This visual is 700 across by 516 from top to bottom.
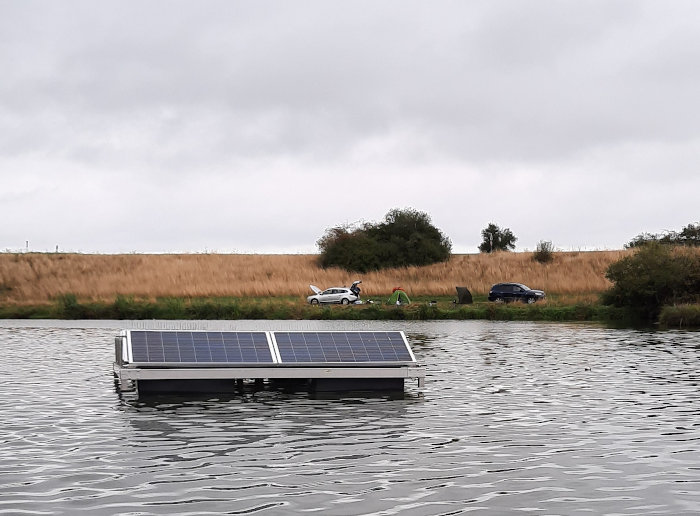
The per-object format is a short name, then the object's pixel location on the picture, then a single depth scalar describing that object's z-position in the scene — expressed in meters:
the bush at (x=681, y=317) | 58.47
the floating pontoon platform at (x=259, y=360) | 24.62
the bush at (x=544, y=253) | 100.06
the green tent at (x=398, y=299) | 69.56
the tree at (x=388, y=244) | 100.88
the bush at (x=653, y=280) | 66.38
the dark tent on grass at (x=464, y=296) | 71.69
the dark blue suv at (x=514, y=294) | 74.19
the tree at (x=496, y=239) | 136.50
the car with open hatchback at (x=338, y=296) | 73.25
